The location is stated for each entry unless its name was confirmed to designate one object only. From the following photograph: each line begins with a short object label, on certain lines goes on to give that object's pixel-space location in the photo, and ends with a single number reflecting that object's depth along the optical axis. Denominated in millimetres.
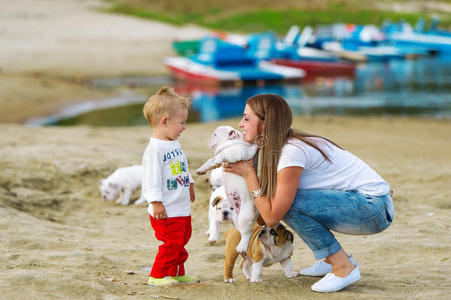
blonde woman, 6687
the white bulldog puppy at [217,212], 9528
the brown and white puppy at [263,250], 7070
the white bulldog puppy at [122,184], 13156
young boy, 7078
